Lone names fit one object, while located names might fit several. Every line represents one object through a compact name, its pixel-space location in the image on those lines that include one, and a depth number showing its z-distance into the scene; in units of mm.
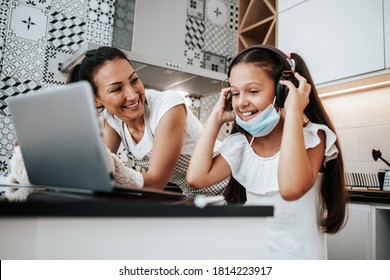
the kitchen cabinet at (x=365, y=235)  1698
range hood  2161
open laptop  544
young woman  1225
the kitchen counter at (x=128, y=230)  455
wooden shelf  3029
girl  918
